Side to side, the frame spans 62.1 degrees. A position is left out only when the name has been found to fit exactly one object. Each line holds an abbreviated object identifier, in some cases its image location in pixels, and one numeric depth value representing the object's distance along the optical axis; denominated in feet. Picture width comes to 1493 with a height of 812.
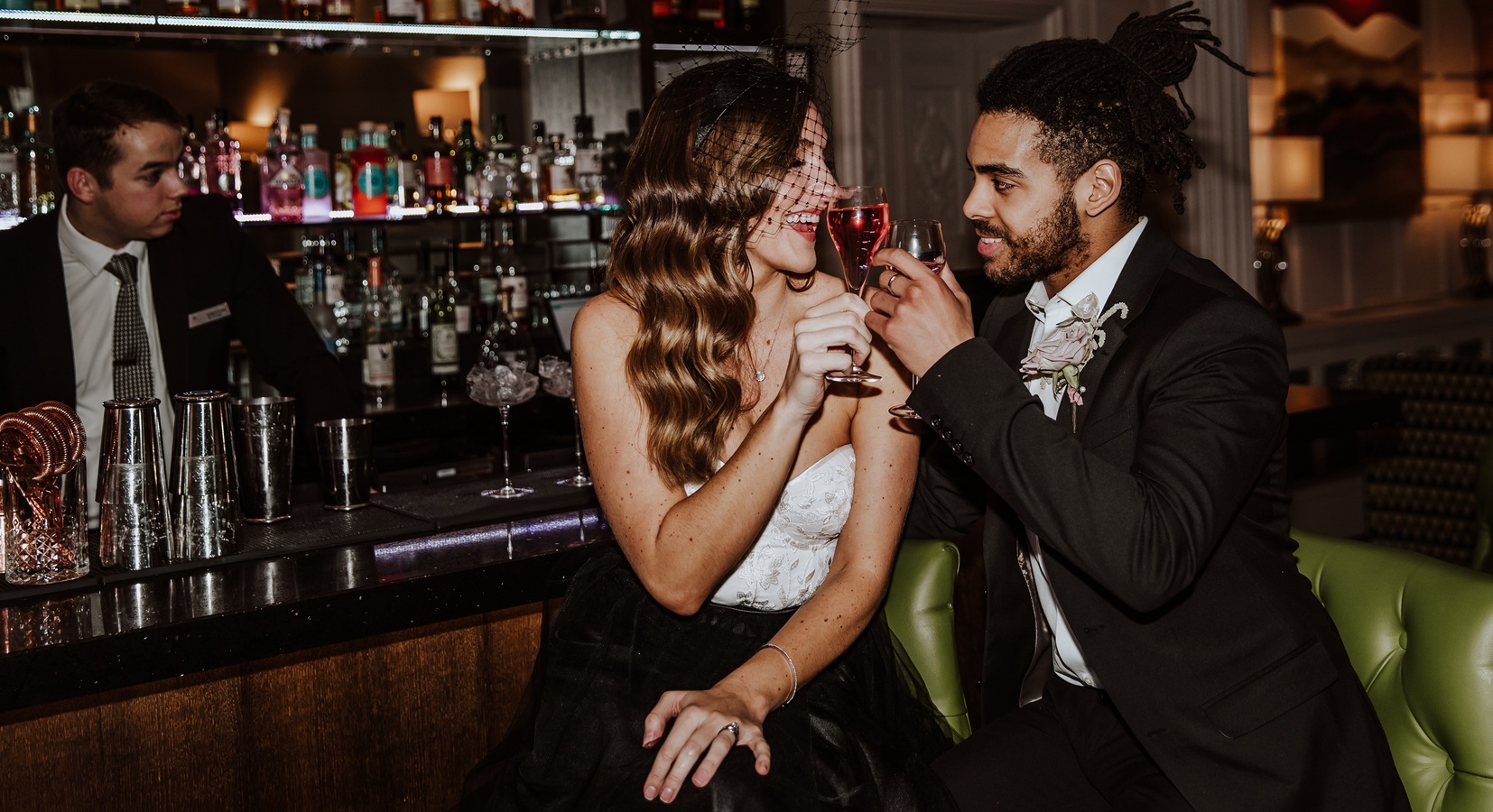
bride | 5.45
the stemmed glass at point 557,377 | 9.16
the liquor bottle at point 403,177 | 12.82
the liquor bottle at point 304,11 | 11.84
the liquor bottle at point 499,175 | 13.19
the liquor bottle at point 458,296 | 13.23
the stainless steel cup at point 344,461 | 8.04
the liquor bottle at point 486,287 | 13.58
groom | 5.01
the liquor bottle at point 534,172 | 13.62
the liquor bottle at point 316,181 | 12.23
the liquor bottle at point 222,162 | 11.97
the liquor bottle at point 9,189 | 10.89
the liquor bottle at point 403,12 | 11.97
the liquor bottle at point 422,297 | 13.15
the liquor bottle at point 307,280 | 12.69
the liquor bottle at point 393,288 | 12.89
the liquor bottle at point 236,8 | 11.39
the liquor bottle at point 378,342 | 12.50
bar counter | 5.82
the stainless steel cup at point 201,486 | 6.83
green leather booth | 4.91
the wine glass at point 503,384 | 8.90
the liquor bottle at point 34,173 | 11.19
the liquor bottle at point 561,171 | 13.56
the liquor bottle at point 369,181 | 12.46
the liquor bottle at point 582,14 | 13.06
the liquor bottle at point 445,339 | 12.87
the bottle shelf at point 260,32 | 10.69
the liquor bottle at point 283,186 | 12.00
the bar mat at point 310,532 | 6.81
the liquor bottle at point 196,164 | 11.89
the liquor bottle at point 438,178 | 12.82
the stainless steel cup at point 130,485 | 6.62
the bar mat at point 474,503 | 7.81
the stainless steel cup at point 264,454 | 7.52
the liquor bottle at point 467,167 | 13.29
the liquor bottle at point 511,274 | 13.41
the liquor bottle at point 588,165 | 13.61
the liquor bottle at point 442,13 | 12.34
